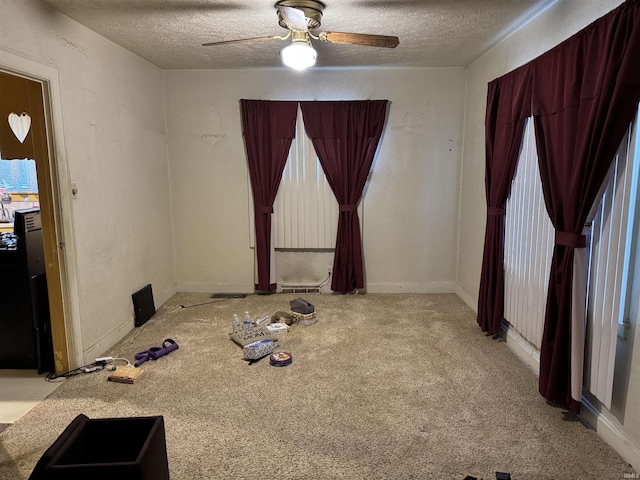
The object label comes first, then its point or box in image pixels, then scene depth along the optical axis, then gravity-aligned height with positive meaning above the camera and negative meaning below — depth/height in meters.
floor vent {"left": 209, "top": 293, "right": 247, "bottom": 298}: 4.68 -1.23
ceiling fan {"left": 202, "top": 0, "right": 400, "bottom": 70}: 2.56 +0.93
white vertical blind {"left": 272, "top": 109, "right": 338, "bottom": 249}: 4.55 -0.21
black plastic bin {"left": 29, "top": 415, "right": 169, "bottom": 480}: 1.55 -1.07
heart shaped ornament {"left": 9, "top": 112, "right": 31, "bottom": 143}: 3.38 +0.52
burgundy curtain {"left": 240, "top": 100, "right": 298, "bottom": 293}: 4.45 +0.39
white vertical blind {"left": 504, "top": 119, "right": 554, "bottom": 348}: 2.74 -0.45
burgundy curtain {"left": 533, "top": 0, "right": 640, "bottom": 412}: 1.91 +0.29
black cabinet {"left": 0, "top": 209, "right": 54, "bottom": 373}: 2.89 -0.80
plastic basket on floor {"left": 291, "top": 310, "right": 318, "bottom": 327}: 3.88 -1.25
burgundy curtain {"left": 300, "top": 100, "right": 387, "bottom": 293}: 4.42 +0.46
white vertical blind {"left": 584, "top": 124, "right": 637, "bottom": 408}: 1.98 -0.44
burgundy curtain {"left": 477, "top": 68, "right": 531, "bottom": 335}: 3.05 +0.11
